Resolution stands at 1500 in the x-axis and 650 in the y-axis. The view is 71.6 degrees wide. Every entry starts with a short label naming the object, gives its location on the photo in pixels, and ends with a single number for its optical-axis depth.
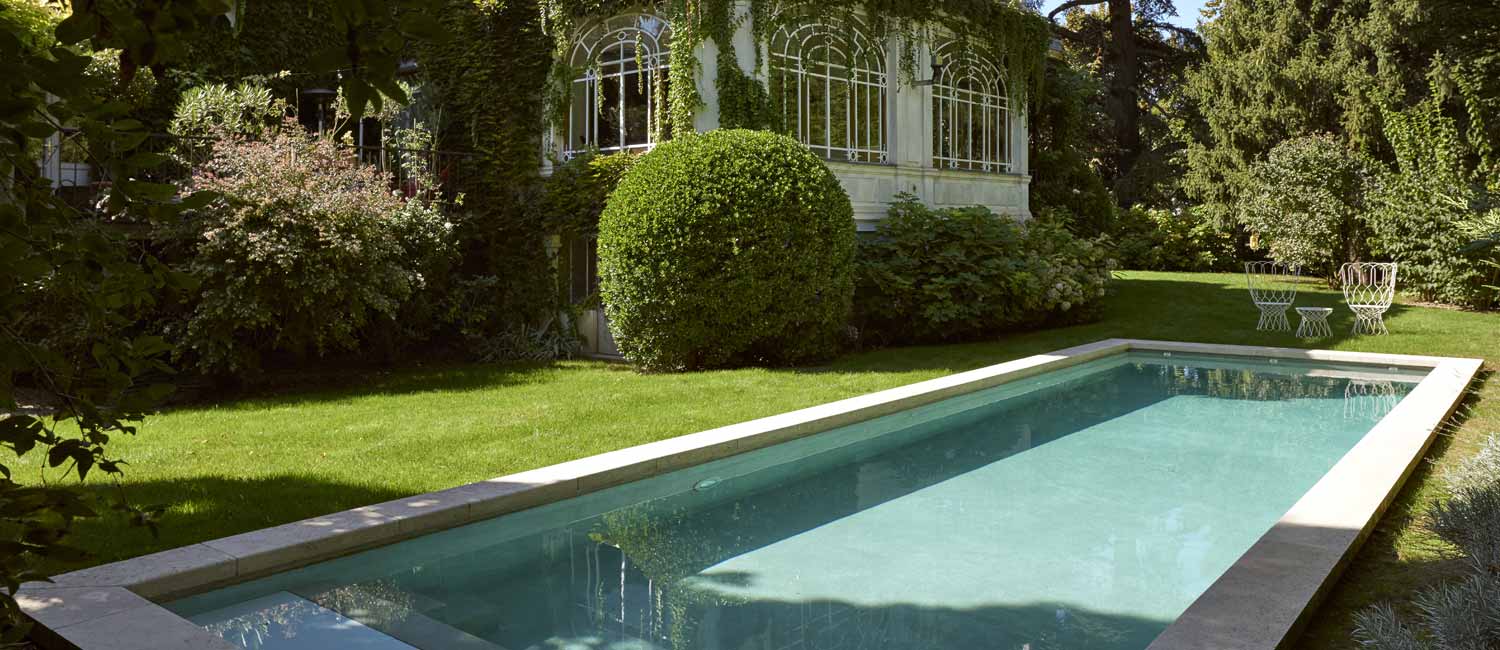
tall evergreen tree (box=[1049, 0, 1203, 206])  28.42
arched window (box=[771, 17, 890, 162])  13.82
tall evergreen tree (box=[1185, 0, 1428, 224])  20.05
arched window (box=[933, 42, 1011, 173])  16.19
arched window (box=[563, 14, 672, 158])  13.62
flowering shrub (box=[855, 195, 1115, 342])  13.45
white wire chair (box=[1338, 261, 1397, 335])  14.06
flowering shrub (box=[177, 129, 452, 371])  10.02
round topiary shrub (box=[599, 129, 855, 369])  11.13
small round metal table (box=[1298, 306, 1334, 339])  14.09
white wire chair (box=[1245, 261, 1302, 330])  14.81
